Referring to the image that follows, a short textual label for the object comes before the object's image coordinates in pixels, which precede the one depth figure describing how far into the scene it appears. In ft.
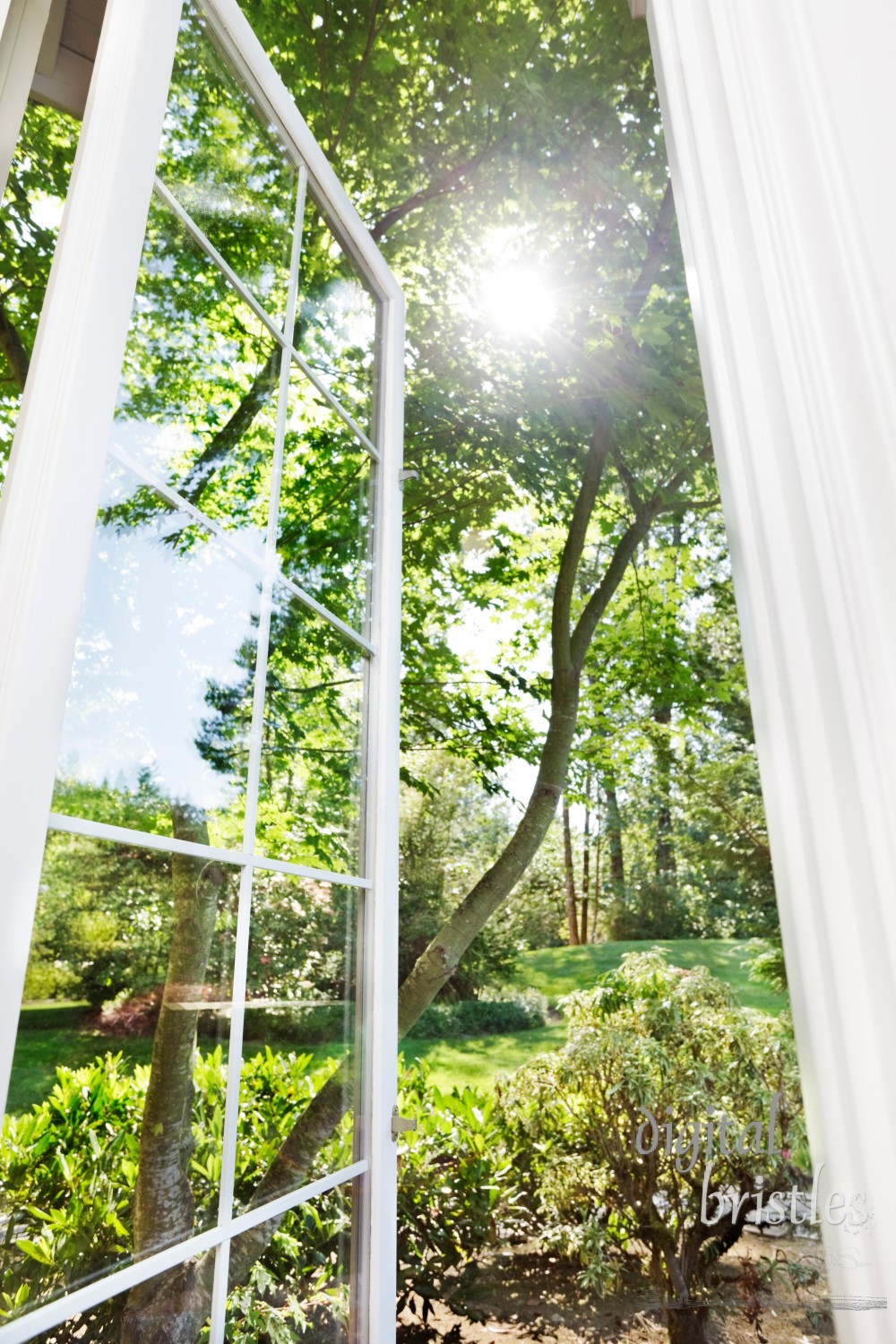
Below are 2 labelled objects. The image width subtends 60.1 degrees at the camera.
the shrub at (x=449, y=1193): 8.34
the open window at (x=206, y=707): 2.28
